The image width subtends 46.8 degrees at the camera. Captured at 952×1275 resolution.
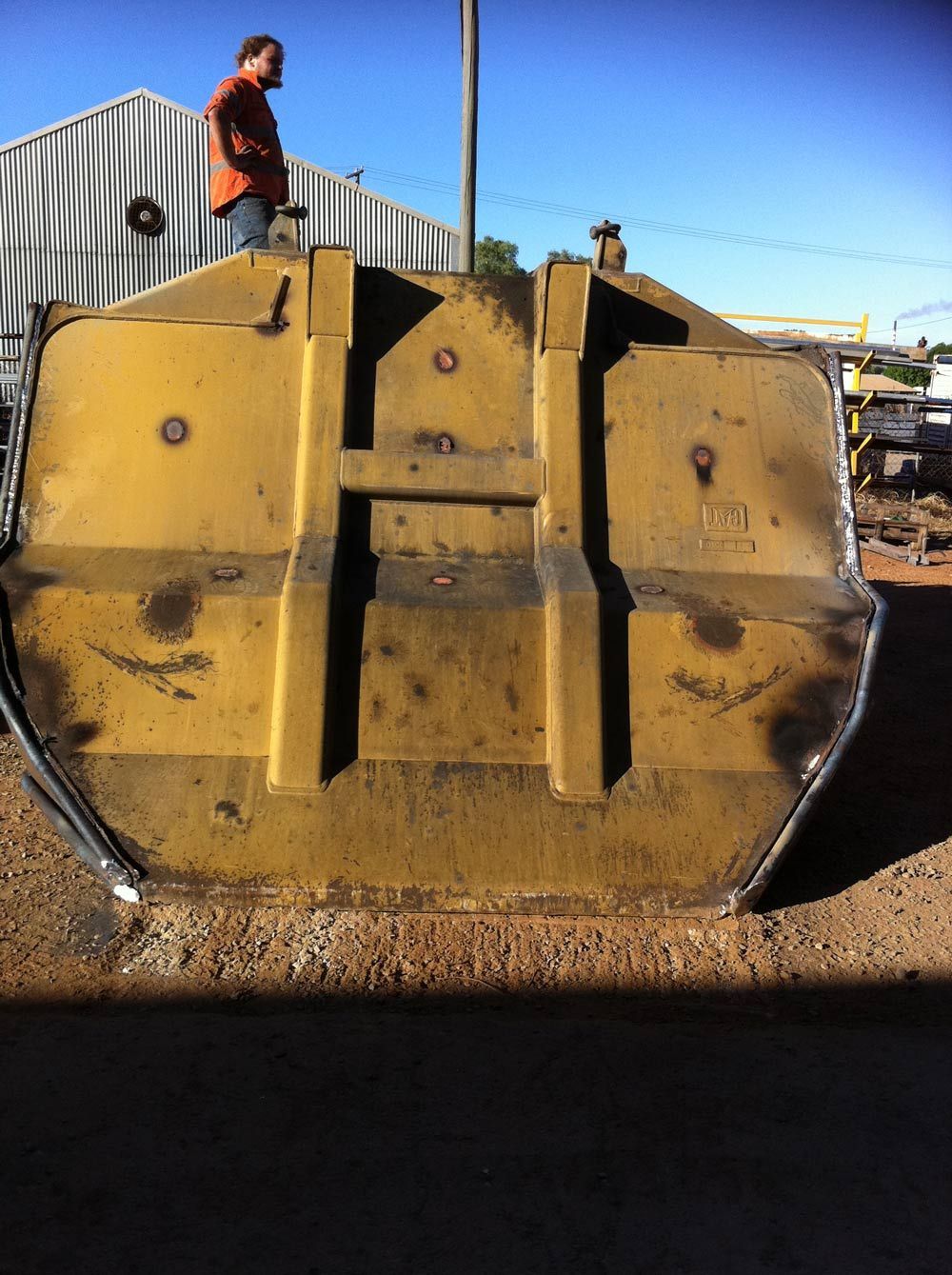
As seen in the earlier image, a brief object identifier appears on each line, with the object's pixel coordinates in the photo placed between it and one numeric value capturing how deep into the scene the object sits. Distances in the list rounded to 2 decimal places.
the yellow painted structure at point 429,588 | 3.07
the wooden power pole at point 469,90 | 8.55
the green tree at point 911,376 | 43.34
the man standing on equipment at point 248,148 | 4.83
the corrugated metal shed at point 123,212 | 24.55
